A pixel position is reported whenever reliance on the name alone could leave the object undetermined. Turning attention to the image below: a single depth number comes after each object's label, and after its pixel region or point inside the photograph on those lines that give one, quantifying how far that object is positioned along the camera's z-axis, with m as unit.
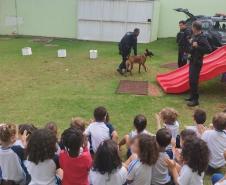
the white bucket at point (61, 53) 14.99
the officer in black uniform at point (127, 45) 12.47
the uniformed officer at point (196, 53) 9.01
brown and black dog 12.55
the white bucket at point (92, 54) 14.82
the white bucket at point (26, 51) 15.07
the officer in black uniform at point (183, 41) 11.38
